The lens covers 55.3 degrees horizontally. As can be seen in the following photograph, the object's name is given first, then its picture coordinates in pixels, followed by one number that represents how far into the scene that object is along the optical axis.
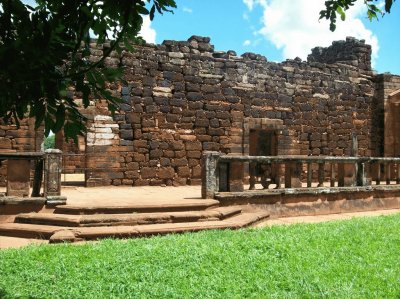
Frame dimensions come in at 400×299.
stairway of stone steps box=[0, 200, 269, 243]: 6.38
